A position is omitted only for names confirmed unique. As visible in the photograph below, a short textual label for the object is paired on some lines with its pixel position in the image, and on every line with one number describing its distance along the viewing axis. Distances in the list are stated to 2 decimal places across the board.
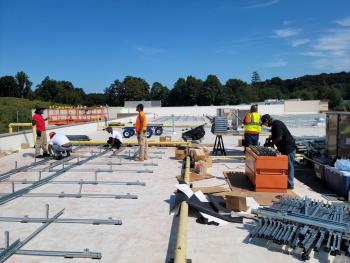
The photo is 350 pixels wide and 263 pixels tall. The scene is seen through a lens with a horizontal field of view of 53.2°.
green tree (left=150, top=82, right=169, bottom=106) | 110.56
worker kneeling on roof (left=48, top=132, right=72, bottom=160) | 12.48
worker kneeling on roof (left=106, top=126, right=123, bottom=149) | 14.09
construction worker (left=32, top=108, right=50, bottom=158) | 12.89
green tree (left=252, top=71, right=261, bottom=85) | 180.00
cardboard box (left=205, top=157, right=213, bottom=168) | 11.02
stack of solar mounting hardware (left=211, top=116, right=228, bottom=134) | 12.79
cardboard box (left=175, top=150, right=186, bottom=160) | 12.56
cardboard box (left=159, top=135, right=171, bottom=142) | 16.79
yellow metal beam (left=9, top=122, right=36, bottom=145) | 15.30
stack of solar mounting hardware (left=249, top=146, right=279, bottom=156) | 7.97
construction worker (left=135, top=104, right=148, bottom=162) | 12.03
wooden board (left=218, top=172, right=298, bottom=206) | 7.22
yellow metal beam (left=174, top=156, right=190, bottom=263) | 3.97
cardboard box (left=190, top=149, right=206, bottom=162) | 10.83
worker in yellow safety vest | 11.27
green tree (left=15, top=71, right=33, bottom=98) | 106.62
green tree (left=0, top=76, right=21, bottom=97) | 101.59
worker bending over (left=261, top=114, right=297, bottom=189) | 8.34
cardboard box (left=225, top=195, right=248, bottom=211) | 6.28
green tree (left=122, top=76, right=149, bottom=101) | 106.75
